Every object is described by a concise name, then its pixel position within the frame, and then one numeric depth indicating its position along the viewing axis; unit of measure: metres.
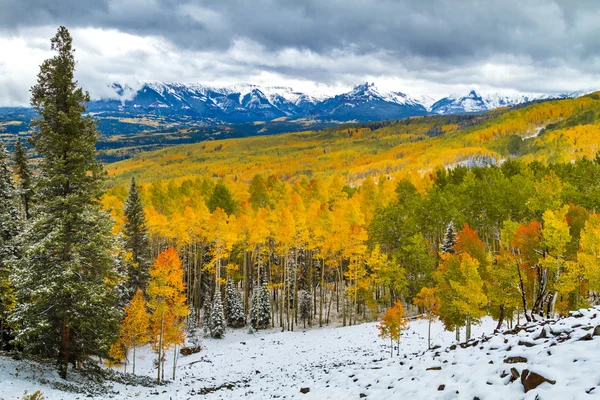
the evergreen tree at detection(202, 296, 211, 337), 41.98
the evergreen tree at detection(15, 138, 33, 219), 37.38
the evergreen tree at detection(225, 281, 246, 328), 44.47
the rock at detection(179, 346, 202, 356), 36.39
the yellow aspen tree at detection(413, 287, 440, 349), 32.08
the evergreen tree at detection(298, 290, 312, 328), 43.78
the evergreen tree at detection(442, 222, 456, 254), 40.06
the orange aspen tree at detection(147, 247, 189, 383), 26.17
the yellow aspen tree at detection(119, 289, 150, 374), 29.44
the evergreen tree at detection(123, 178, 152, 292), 38.00
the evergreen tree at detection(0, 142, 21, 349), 21.47
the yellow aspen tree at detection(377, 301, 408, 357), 27.23
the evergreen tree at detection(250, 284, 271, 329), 43.59
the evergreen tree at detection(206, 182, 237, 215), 58.47
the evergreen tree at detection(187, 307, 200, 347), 37.75
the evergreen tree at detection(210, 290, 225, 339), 40.16
